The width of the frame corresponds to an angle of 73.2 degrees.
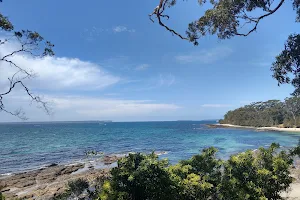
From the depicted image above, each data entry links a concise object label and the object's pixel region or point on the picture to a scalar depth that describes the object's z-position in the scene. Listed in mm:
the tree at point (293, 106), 71783
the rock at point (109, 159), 21236
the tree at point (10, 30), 6807
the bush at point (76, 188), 8886
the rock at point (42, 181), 12382
